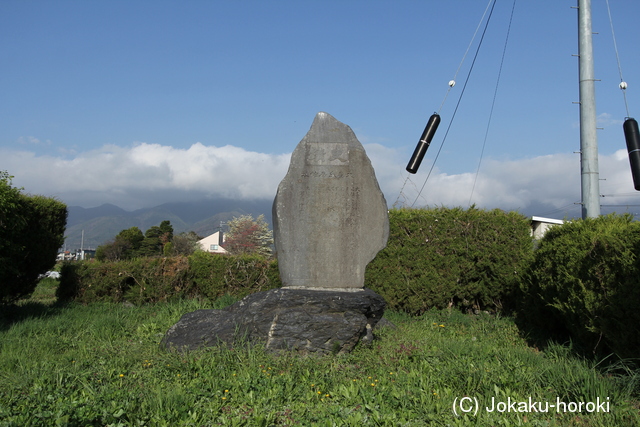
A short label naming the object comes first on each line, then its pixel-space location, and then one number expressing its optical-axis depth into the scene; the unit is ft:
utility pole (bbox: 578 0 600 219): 25.34
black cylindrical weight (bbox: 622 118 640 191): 22.79
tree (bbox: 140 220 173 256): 133.69
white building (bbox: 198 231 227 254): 226.28
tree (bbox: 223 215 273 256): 142.44
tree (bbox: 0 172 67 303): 27.91
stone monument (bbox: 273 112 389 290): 21.95
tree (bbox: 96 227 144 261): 119.96
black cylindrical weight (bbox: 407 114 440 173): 28.78
